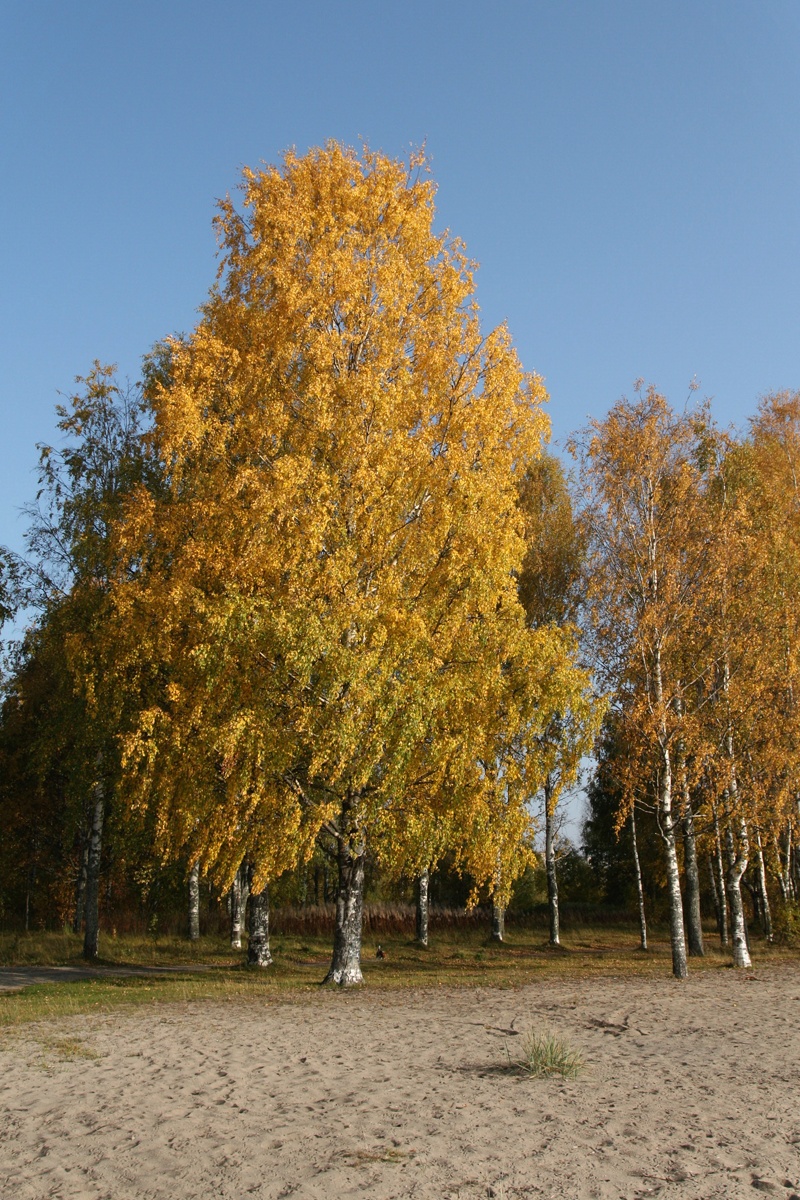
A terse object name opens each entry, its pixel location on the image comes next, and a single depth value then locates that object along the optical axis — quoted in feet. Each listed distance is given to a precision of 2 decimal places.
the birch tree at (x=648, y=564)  68.18
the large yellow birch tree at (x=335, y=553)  46.85
